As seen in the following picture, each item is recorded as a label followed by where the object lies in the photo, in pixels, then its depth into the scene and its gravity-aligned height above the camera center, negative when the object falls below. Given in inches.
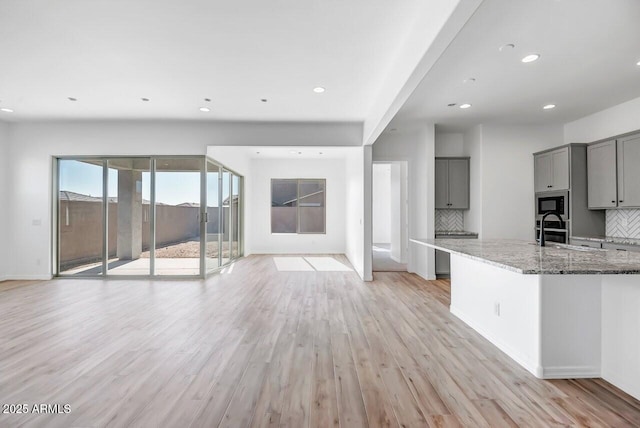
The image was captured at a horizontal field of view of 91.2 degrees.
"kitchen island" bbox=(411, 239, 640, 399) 78.8 -27.4
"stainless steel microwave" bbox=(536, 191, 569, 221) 186.2 +8.2
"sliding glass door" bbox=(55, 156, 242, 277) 216.8 +2.5
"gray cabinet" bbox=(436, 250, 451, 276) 224.1 -34.4
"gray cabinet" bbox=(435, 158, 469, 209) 228.1 +26.3
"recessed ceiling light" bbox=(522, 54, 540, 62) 120.1 +61.4
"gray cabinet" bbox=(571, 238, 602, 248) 164.5 -14.8
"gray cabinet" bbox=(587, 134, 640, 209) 157.4 +22.7
